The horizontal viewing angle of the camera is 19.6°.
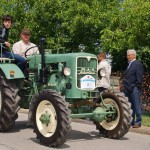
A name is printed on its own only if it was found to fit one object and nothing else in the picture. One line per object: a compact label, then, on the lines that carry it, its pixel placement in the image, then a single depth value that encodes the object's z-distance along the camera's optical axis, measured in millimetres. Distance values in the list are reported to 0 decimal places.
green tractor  8234
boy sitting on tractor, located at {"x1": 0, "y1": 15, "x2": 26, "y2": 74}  9633
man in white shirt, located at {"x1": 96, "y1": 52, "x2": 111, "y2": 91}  9228
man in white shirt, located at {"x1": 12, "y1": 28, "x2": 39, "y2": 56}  10070
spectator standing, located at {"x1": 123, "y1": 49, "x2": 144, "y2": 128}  10836
